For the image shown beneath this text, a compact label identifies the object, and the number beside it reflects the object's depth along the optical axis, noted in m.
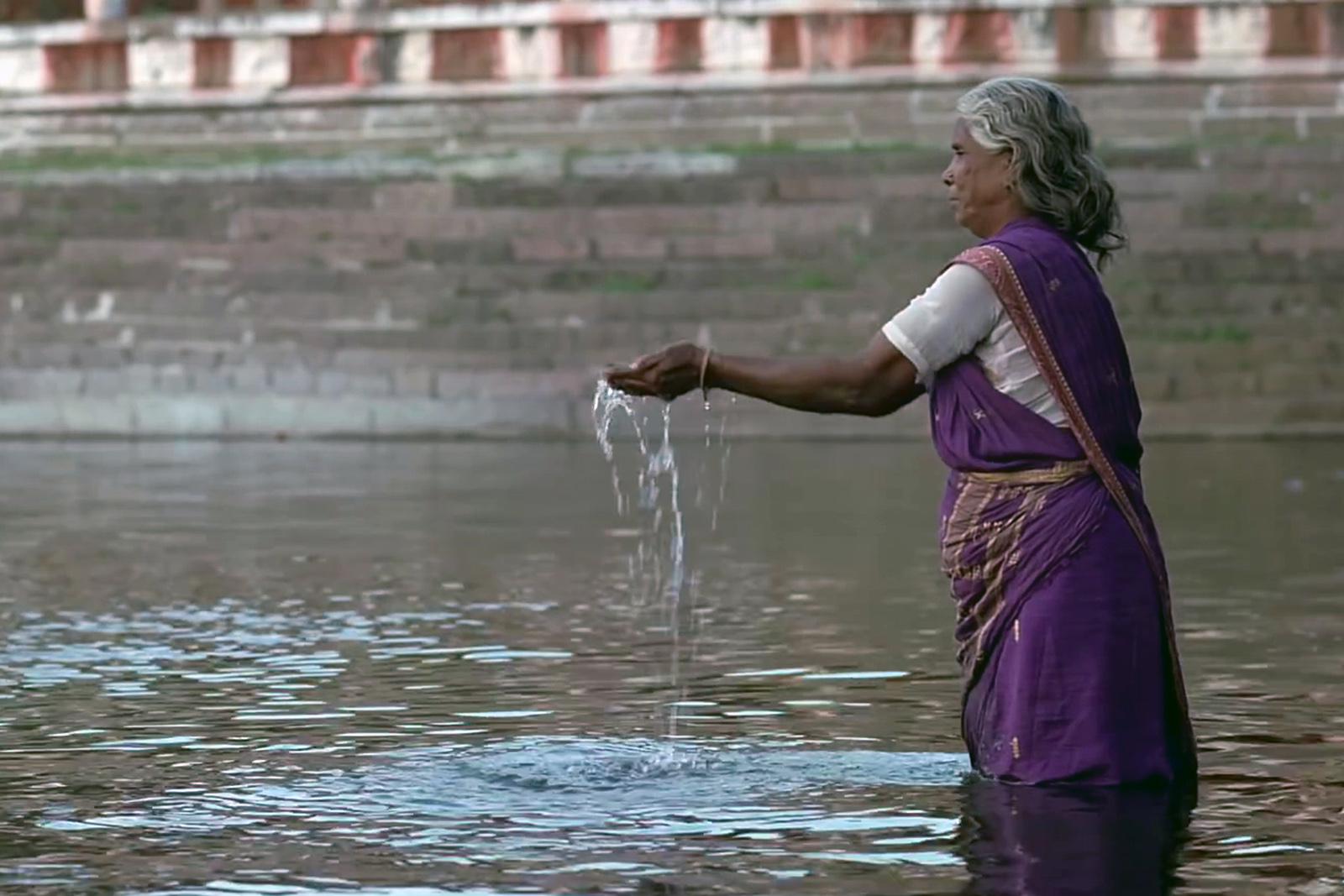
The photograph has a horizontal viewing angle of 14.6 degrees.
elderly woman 10.24
